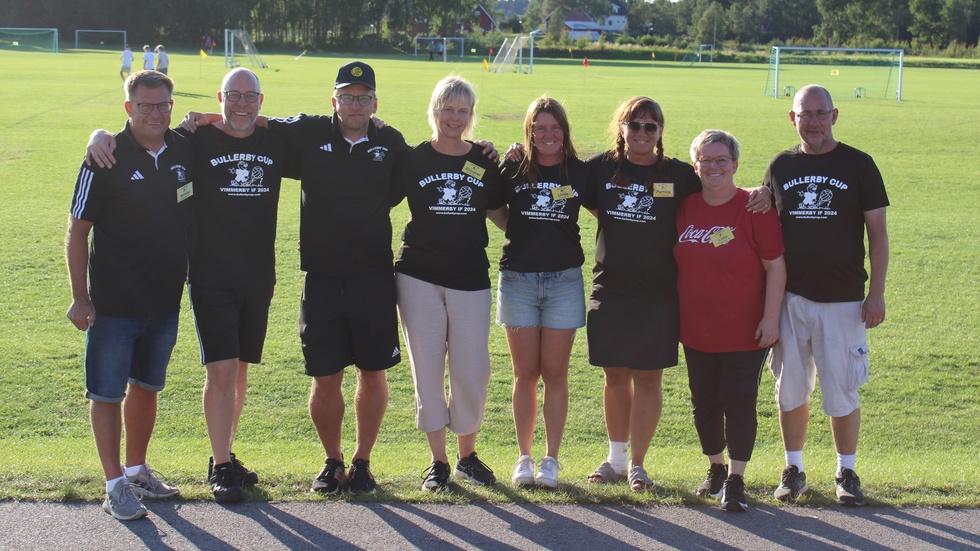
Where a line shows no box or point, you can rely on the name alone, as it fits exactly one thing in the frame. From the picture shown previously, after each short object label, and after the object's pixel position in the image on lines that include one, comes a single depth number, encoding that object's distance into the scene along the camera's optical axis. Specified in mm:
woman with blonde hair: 4598
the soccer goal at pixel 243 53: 51188
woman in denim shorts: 4625
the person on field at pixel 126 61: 34531
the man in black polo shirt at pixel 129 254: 4191
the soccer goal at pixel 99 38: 75550
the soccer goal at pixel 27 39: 62875
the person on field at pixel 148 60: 35719
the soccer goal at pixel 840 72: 38438
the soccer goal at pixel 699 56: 80000
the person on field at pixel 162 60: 34062
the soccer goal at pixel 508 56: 51688
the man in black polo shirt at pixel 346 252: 4562
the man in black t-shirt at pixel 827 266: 4492
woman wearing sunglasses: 4570
